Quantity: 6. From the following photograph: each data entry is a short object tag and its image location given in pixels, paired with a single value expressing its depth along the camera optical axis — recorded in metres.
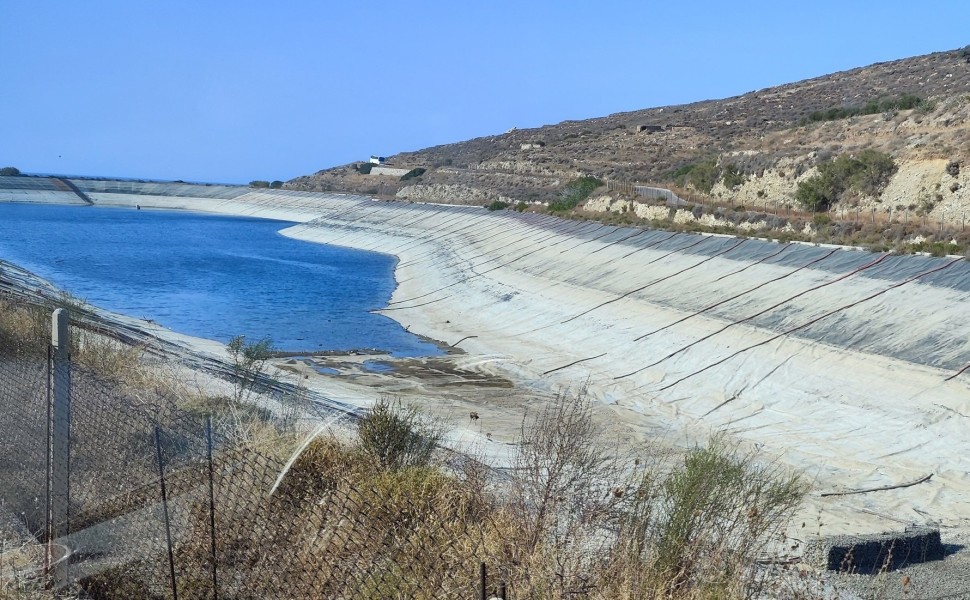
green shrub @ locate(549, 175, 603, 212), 58.88
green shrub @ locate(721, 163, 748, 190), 53.56
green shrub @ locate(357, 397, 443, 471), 9.13
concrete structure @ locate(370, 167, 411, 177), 126.81
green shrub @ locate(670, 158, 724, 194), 56.47
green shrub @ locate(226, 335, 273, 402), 14.56
